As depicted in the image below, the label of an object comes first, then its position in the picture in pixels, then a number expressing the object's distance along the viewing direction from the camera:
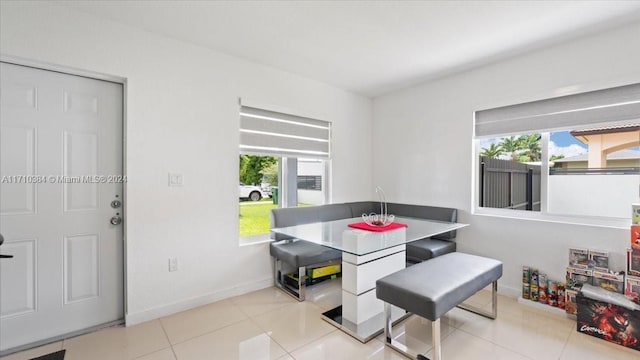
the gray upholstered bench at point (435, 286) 1.74
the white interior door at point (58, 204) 2.03
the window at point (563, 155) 2.49
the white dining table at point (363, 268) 2.13
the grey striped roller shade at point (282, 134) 3.12
